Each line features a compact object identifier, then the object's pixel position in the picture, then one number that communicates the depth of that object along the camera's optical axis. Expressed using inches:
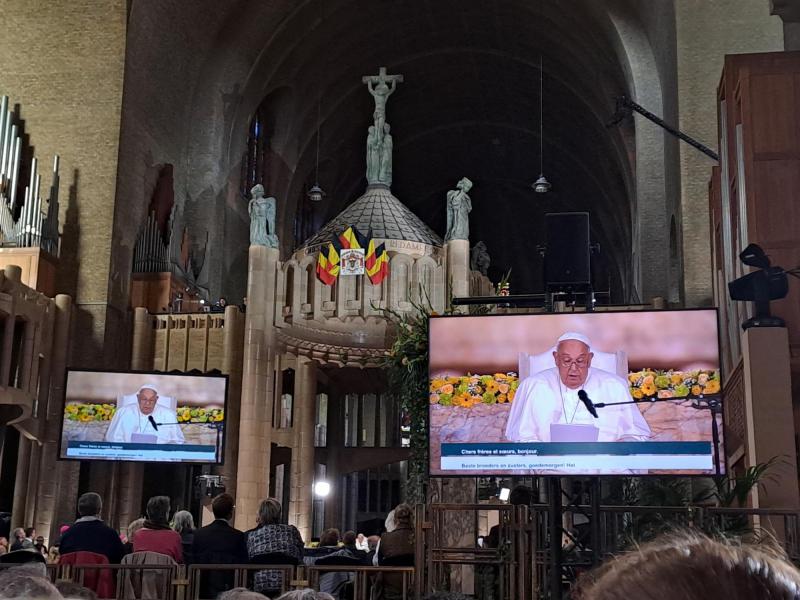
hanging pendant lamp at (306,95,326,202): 1016.4
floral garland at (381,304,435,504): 406.0
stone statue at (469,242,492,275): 997.2
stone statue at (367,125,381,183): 863.1
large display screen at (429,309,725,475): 326.6
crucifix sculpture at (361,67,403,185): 855.7
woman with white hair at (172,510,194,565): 395.3
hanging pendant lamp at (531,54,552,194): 957.8
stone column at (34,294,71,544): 718.5
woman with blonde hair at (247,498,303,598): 287.3
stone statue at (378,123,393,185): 871.7
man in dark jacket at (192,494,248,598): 297.6
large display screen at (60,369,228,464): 668.7
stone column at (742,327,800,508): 354.3
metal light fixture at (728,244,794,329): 341.1
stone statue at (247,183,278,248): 790.5
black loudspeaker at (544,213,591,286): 369.1
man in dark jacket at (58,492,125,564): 301.7
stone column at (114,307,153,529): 770.2
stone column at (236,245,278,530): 754.2
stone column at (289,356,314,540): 776.9
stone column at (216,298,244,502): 781.9
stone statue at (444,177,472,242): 776.3
